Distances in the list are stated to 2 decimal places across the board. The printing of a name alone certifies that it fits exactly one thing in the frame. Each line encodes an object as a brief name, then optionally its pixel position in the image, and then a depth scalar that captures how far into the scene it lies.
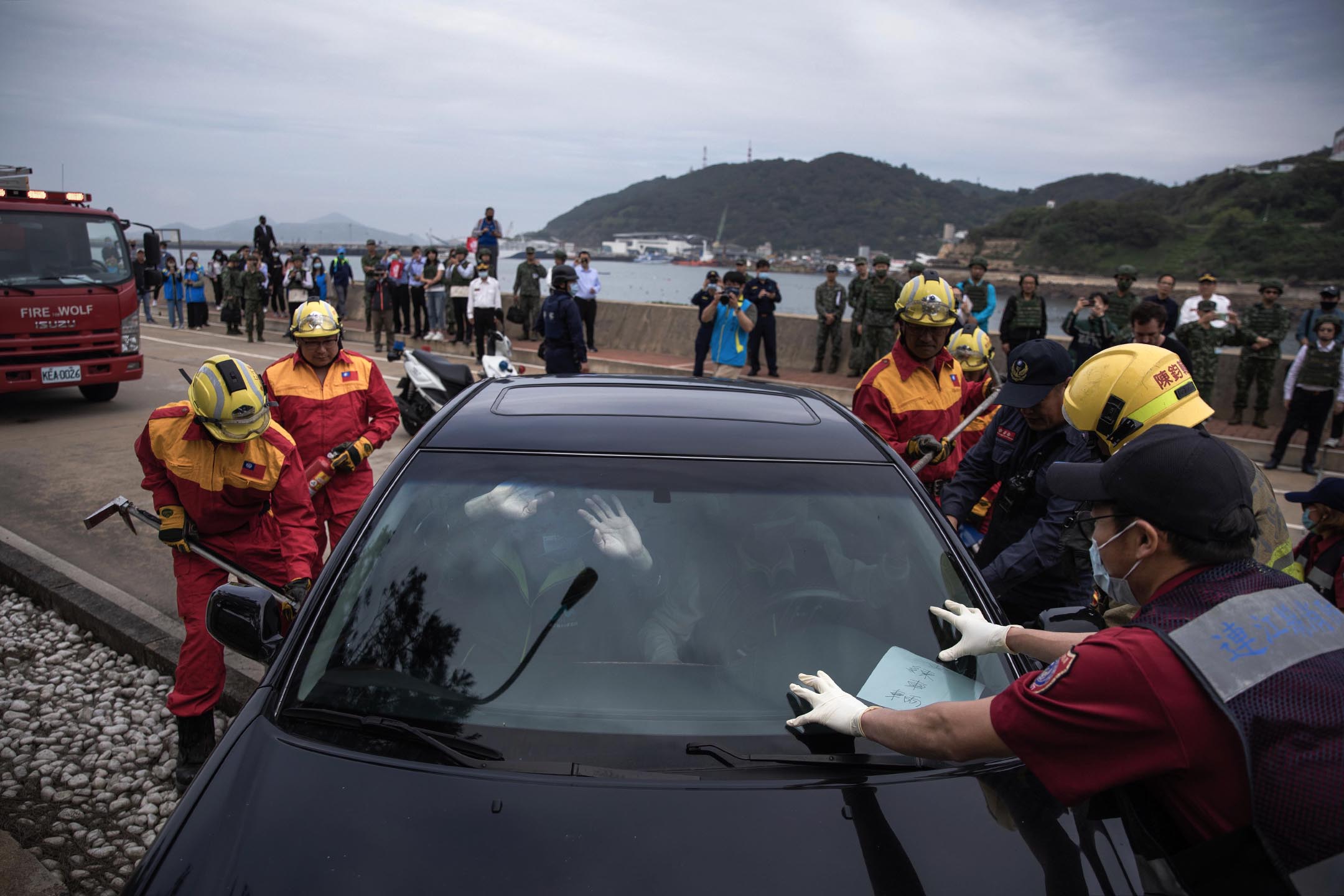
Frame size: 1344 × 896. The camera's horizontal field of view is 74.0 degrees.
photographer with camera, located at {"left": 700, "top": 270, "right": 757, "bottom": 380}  10.90
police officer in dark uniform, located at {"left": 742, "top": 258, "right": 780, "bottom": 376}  14.12
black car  1.66
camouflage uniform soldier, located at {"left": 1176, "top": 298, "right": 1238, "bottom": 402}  10.48
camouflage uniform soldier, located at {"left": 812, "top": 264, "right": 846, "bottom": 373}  14.12
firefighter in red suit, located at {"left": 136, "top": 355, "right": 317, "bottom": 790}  3.65
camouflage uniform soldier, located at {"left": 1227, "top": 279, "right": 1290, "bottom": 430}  10.65
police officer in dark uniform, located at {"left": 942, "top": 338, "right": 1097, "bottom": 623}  3.37
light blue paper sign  2.15
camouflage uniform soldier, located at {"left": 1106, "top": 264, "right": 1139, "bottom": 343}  10.27
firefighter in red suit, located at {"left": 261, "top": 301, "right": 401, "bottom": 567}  4.85
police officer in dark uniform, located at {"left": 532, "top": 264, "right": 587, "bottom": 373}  9.76
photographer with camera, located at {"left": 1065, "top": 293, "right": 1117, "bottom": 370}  10.17
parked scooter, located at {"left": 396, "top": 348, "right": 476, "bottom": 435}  9.32
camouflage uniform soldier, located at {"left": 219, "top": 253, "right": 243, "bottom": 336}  21.16
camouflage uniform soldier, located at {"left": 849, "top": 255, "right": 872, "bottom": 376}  13.49
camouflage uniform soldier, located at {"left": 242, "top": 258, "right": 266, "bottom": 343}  19.34
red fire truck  10.23
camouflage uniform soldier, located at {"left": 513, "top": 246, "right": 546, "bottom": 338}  17.09
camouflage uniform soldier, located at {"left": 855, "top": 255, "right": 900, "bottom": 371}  12.95
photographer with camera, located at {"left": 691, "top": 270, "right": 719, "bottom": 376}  12.61
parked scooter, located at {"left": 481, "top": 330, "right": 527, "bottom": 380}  9.74
